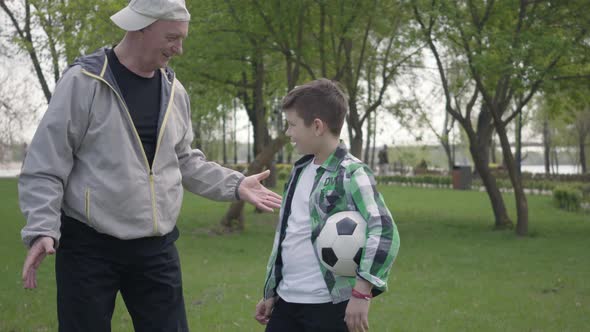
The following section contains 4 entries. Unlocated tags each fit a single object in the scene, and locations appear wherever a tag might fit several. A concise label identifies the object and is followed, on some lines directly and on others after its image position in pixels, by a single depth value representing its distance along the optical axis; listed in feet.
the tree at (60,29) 54.29
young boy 10.70
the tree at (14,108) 119.85
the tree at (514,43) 45.50
